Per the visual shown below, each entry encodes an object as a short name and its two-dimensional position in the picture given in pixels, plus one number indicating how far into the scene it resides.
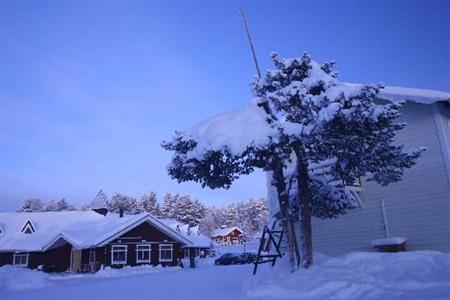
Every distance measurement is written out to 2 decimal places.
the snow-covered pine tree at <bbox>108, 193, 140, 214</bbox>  95.67
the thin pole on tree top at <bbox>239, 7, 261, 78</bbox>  14.39
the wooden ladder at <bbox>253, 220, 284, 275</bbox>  14.44
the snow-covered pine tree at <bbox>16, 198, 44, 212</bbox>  107.94
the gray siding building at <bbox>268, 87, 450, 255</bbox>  14.75
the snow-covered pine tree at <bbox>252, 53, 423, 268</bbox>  10.40
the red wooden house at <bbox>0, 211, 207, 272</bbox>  34.44
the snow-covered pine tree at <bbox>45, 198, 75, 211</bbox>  117.81
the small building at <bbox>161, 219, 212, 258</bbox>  48.01
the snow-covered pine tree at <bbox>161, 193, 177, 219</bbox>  91.18
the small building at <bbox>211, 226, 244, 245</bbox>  93.00
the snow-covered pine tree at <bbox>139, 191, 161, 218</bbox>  96.12
